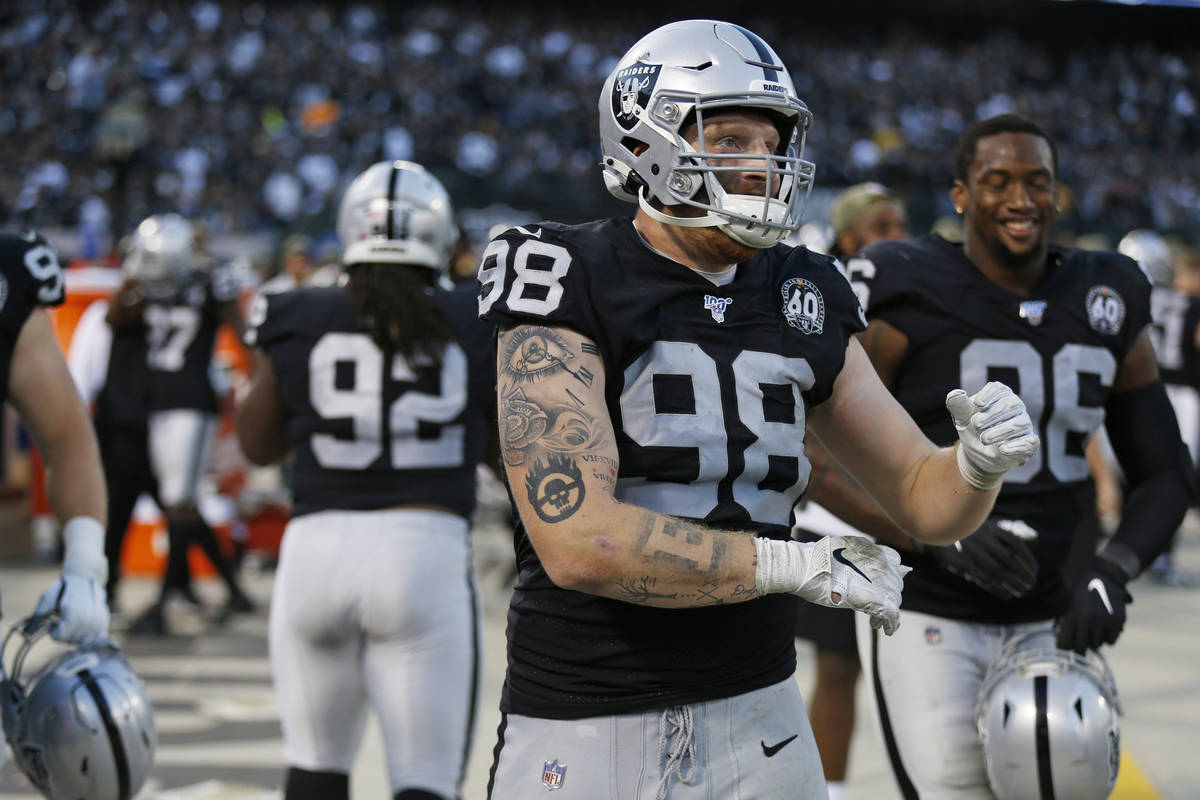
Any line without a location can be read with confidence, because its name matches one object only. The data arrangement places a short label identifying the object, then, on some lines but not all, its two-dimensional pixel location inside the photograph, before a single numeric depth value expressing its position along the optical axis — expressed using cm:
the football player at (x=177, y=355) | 688
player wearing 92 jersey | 329
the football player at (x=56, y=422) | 273
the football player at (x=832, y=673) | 399
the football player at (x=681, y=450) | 192
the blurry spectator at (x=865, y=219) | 497
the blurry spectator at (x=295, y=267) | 1004
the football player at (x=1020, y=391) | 306
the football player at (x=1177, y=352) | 852
